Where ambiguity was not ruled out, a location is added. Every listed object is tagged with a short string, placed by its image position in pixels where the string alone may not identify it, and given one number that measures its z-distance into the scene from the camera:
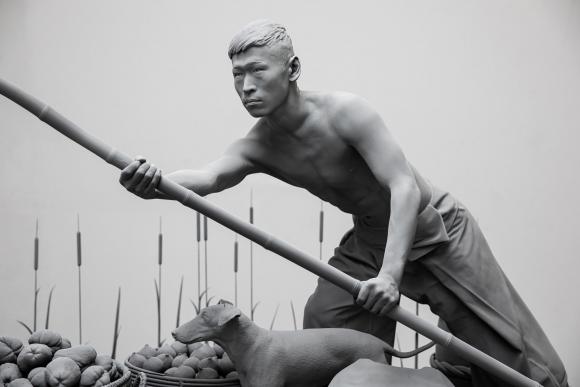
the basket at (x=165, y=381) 2.09
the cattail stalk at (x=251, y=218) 2.99
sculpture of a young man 2.06
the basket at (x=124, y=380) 1.95
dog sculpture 2.05
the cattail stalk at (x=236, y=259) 3.03
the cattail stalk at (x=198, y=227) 2.95
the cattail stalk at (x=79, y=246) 2.98
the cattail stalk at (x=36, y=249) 2.97
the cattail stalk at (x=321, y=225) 2.93
